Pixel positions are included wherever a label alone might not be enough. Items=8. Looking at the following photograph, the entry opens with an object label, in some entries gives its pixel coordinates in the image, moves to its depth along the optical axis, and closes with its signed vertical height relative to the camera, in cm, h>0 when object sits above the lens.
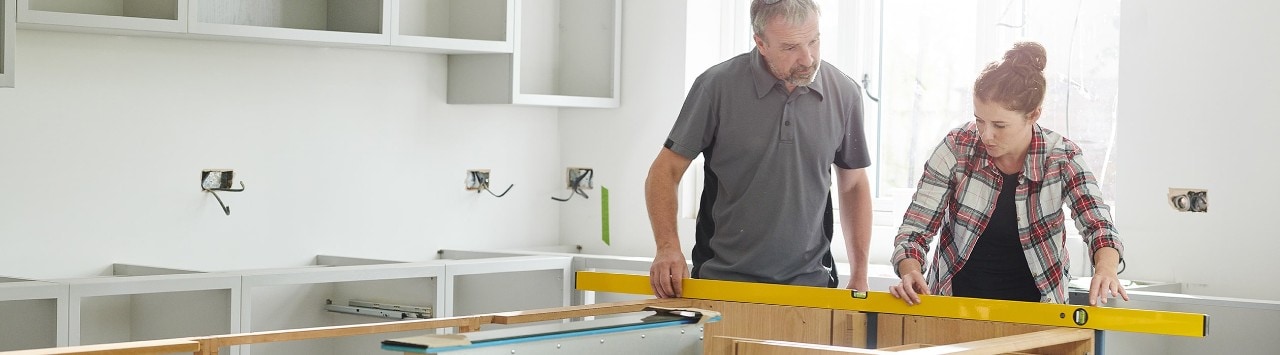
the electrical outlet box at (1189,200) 319 -7
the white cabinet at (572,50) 427 +34
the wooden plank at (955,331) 201 -26
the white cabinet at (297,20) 337 +35
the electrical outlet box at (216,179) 354 -9
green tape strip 440 -20
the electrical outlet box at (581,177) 445 -7
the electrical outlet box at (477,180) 422 -8
